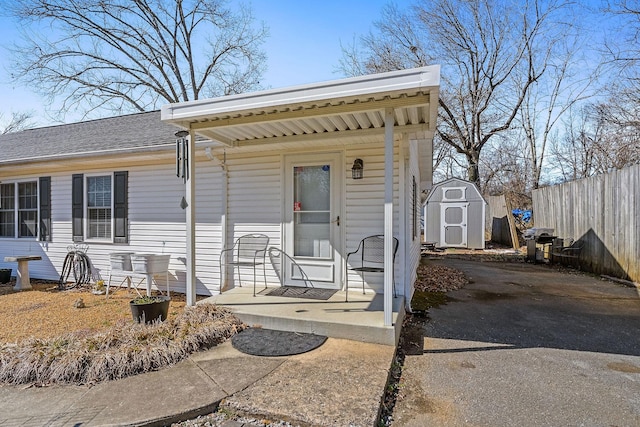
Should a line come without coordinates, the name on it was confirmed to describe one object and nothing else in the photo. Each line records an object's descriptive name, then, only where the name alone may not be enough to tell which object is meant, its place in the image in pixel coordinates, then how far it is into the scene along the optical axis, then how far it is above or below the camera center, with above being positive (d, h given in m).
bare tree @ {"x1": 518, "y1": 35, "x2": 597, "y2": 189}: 15.22 +5.80
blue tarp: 15.62 +0.01
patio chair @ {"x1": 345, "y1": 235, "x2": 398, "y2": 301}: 4.65 -0.52
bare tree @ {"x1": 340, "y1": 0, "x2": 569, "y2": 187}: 14.59 +7.36
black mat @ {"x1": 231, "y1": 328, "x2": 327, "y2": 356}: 3.16 -1.26
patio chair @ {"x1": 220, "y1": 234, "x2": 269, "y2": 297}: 5.24 -0.56
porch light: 4.70 +0.65
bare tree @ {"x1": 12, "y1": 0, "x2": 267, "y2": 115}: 12.89 +7.17
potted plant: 3.87 -1.08
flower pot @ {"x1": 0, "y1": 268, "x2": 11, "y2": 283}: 6.81 -1.19
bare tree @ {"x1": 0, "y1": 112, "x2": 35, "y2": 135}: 22.17 +6.13
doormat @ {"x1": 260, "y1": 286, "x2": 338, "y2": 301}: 4.54 -1.07
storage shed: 12.48 +0.04
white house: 3.44 +0.55
